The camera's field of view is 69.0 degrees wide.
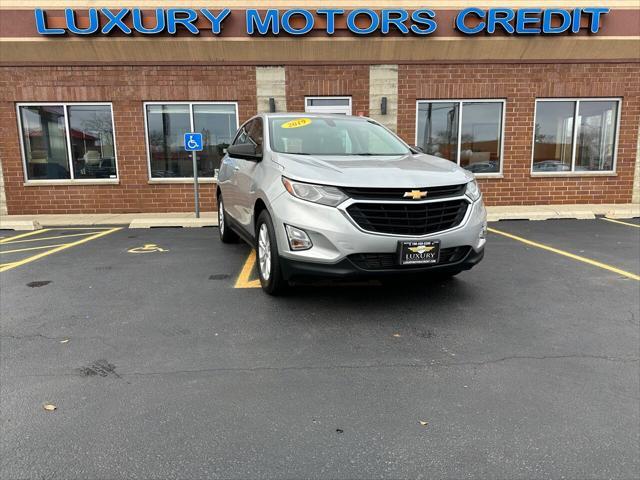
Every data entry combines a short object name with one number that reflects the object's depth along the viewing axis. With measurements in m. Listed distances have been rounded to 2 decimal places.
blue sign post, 9.34
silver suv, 3.75
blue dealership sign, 9.98
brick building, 10.35
